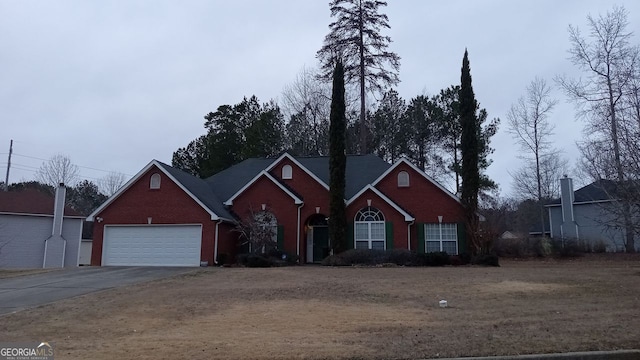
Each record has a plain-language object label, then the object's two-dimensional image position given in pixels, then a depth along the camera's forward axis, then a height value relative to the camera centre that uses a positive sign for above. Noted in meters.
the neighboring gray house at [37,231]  31.19 +1.09
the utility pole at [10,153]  46.81 +8.28
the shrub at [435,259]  23.52 -0.35
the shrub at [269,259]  23.39 -0.42
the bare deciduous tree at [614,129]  19.59 +5.37
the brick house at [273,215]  25.98 +1.81
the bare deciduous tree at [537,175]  40.69 +6.90
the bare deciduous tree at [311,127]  43.41 +10.54
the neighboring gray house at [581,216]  33.06 +2.56
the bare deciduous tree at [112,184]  64.31 +8.05
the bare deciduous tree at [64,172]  56.00 +8.27
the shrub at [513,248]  27.47 +0.21
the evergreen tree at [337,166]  25.83 +4.37
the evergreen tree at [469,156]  26.03 +5.03
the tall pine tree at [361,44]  40.19 +16.05
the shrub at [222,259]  25.16 -0.46
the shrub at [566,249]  26.75 +0.17
